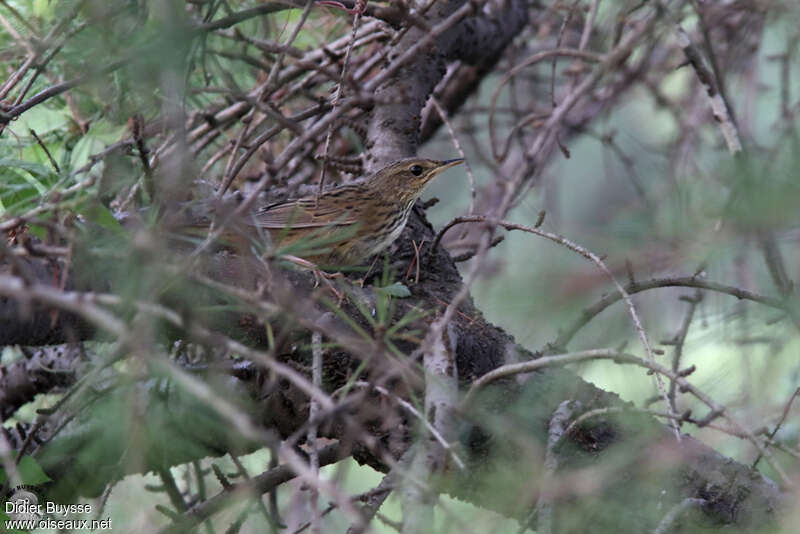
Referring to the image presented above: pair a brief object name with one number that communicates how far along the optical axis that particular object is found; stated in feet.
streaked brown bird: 23.72
